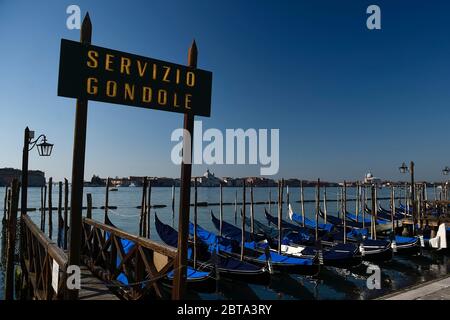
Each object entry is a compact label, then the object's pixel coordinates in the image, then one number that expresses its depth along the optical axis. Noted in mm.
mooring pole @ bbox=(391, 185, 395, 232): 23705
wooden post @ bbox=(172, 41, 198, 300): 4605
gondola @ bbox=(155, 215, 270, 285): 12820
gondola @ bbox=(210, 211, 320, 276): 14039
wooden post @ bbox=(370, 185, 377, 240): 19534
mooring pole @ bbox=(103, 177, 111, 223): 15688
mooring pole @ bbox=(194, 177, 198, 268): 13648
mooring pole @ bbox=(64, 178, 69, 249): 14319
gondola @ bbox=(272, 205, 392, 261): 16727
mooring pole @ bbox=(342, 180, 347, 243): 19062
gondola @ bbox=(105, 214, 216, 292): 11648
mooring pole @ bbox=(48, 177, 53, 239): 16364
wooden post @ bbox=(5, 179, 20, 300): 7348
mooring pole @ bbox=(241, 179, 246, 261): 15481
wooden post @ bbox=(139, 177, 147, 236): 15133
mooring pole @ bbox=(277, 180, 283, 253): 16103
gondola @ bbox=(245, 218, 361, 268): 15336
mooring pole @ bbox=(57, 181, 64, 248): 16922
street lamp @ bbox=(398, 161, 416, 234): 21094
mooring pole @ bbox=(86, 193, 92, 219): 13021
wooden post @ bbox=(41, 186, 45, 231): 19300
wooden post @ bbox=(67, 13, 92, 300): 3756
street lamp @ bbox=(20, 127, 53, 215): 8773
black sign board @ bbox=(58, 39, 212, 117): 3674
